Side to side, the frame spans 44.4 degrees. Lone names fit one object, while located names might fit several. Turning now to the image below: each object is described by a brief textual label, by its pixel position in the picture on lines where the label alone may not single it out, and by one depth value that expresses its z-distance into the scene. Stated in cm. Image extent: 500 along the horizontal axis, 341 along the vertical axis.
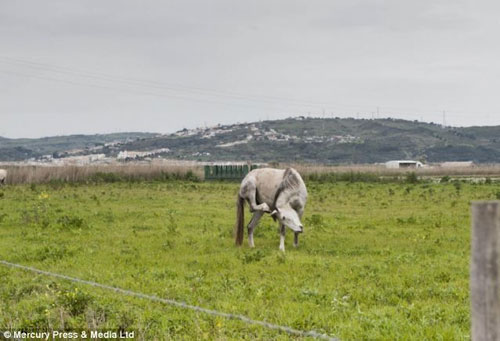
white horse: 1758
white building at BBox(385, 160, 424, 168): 11659
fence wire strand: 738
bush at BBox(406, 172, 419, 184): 5410
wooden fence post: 424
